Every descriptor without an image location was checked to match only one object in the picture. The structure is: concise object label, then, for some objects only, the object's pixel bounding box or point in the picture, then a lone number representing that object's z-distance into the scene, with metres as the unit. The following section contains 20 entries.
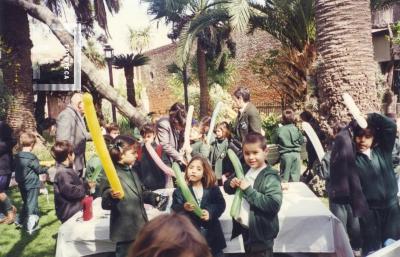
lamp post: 15.19
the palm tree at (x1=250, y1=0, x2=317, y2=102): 10.63
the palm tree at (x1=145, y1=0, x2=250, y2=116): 10.23
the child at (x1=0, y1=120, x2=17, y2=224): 5.86
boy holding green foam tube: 3.01
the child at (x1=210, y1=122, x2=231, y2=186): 5.48
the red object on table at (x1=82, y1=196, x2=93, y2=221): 3.81
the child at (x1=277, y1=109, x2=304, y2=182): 6.60
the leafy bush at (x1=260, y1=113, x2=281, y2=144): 13.10
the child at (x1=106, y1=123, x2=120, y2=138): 6.27
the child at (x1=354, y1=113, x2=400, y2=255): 3.49
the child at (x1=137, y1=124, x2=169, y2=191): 4.92
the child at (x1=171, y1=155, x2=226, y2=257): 3.30
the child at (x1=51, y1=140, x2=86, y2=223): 4.31
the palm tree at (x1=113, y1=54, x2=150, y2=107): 18.75
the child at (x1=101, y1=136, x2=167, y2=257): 3.29
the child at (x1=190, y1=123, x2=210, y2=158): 5.43
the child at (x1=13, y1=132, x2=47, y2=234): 5.46
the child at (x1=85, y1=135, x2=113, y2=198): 4.69
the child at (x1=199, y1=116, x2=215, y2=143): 5.84
